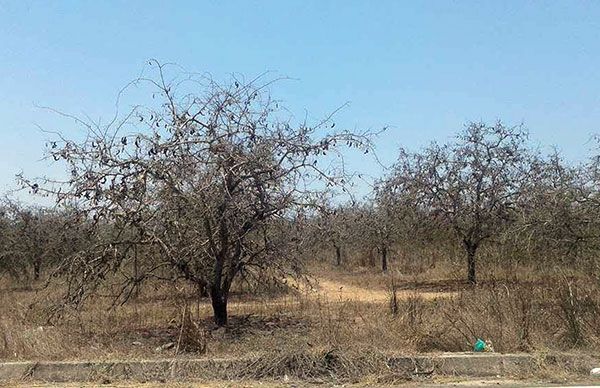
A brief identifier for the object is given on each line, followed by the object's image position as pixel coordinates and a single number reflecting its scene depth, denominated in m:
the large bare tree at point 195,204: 11.88
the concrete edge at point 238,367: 7.61
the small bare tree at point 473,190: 23.59
